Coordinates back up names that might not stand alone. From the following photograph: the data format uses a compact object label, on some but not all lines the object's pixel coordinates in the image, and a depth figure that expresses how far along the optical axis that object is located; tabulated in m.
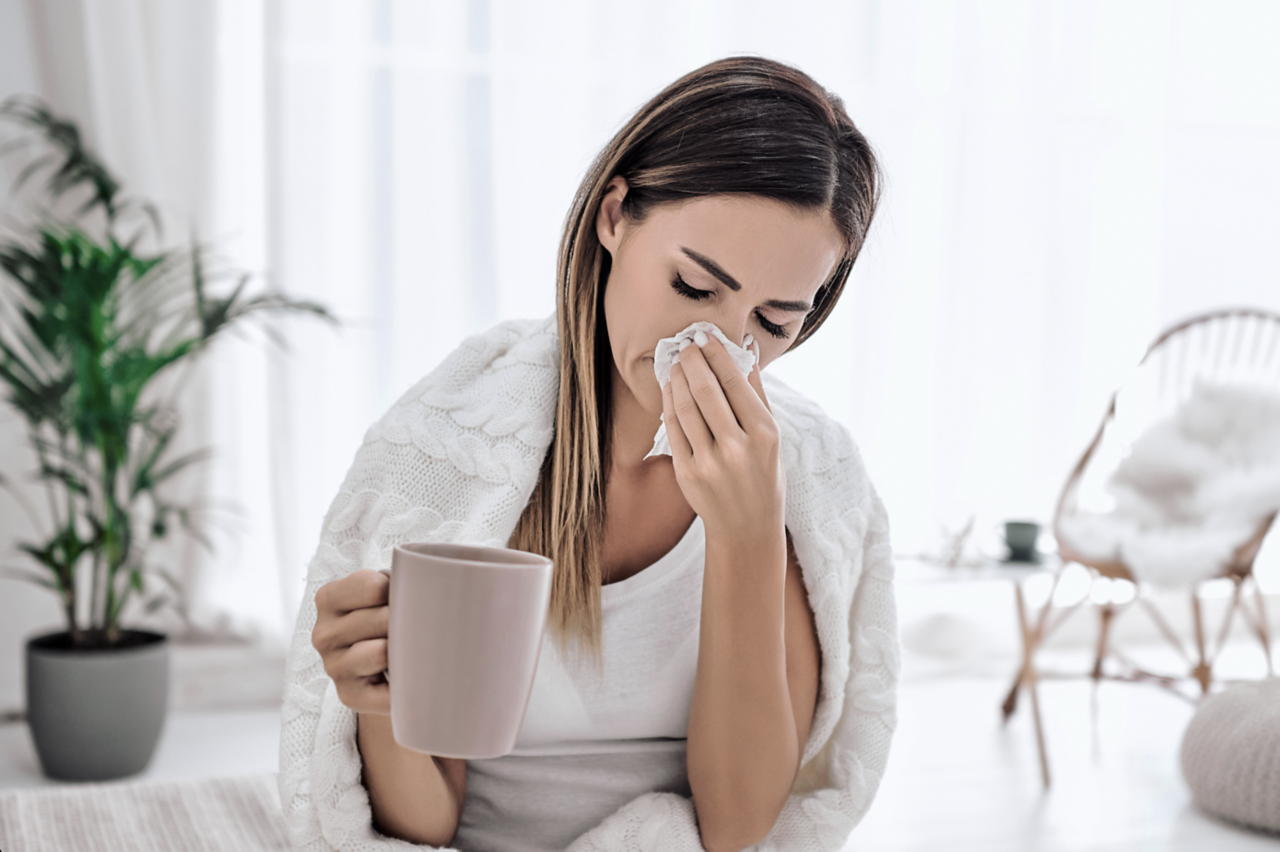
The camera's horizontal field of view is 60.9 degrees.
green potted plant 2.20
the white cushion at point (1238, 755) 2.21
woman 0.88
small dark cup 2.80
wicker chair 2.80
